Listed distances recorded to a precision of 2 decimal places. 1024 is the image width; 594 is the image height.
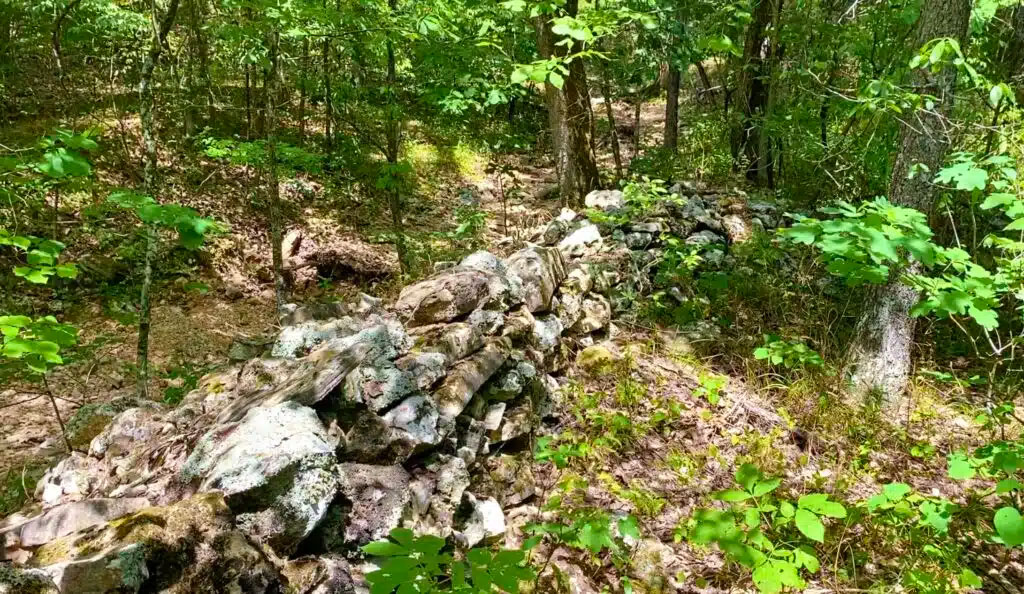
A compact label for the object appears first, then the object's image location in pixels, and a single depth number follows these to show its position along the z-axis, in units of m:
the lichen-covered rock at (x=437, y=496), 2.58
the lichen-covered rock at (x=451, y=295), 3.92
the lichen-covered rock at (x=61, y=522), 2.10
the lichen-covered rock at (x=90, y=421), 3.40
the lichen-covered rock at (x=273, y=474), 2.06
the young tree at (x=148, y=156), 5.39
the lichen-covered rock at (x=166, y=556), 1.65
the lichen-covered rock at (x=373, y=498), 2.32
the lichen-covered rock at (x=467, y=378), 3.13
